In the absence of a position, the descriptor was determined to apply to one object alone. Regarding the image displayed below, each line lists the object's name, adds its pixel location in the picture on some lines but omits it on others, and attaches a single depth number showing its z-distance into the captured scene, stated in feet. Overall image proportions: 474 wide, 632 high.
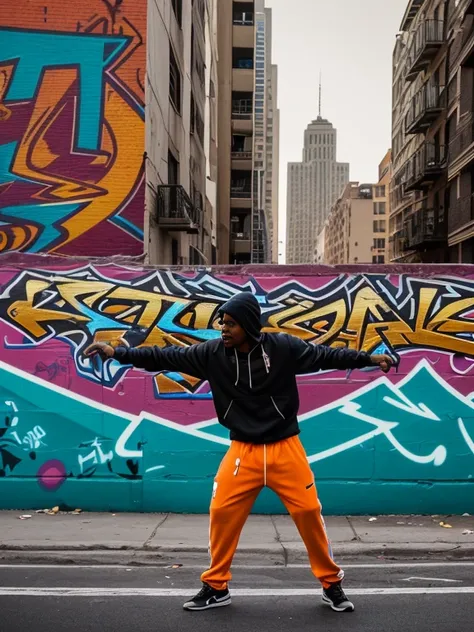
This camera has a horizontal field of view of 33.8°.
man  15.21
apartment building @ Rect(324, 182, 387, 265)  511.40
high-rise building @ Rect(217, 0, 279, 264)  176.24
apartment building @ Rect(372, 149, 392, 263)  495.82
